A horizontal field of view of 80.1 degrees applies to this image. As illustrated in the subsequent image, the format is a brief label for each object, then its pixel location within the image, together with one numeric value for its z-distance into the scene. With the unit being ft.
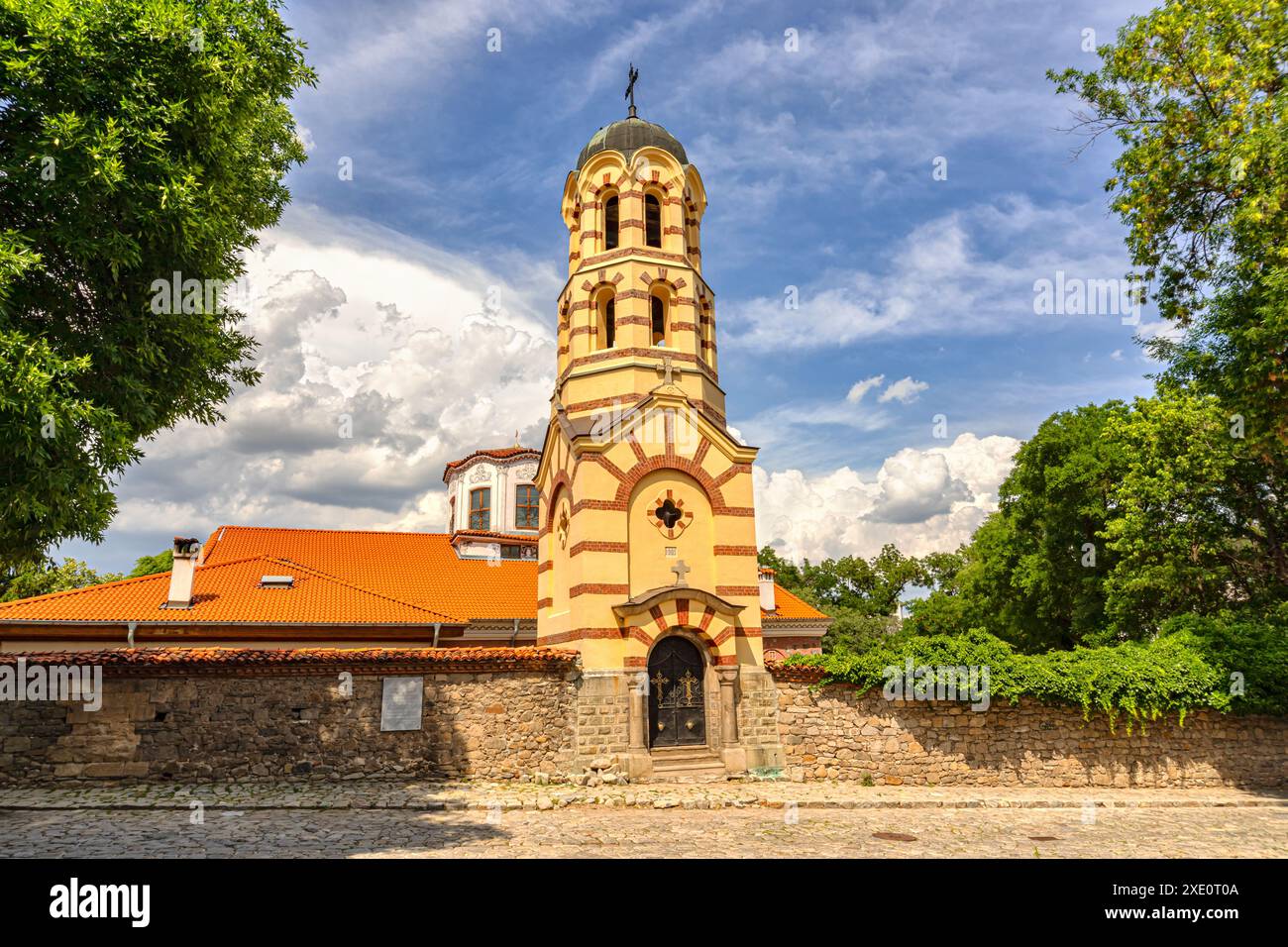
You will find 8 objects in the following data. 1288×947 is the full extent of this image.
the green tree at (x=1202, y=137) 41.16
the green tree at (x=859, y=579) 170.71
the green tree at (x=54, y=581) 111.04
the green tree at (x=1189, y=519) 70.95
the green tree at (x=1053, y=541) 90.02
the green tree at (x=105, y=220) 29.01
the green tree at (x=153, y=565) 133.49
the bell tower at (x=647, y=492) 53.42
